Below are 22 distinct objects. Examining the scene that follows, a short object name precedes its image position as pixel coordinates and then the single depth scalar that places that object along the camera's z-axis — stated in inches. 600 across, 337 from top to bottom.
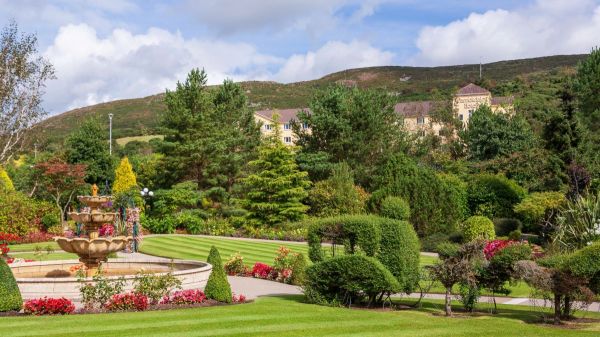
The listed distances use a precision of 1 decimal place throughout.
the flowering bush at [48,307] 579.8
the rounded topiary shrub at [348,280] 627.8
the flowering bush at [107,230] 1274.6
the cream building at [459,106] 3649.1
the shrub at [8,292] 577.3
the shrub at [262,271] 913.5
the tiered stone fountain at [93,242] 725.9
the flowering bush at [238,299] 666.8
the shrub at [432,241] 1328.7
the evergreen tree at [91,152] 2050.9
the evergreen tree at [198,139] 1731.1
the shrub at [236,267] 948.0
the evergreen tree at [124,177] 1867.6
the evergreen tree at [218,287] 653.3
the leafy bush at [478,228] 1295.5
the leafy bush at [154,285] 631.8
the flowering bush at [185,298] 639.1
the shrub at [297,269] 846.5
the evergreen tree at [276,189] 1610.5
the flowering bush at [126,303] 606.9
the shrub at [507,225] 1508.4
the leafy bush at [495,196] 1637.6
